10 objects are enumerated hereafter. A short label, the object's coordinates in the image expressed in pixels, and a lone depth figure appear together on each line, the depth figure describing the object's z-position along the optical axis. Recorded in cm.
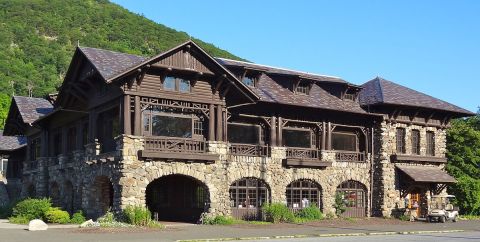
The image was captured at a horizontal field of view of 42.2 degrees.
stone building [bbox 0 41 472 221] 3022
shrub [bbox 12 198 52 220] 3331
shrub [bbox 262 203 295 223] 3309
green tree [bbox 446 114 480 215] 4634
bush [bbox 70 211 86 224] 3209
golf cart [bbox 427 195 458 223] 3666
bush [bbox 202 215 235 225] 3108
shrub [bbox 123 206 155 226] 2795
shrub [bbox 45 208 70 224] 3203
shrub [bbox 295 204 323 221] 3525
